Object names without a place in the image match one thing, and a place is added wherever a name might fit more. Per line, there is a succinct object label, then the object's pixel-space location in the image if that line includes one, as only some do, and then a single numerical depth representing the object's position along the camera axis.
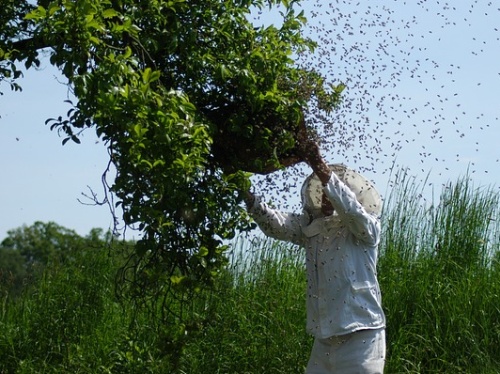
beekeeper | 9.13
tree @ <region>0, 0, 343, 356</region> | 7.48
